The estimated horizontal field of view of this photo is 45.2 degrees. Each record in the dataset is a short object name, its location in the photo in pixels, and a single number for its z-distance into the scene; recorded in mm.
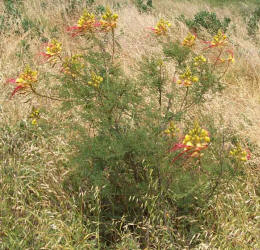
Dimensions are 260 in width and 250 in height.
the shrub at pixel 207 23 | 6363
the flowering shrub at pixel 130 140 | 2029
